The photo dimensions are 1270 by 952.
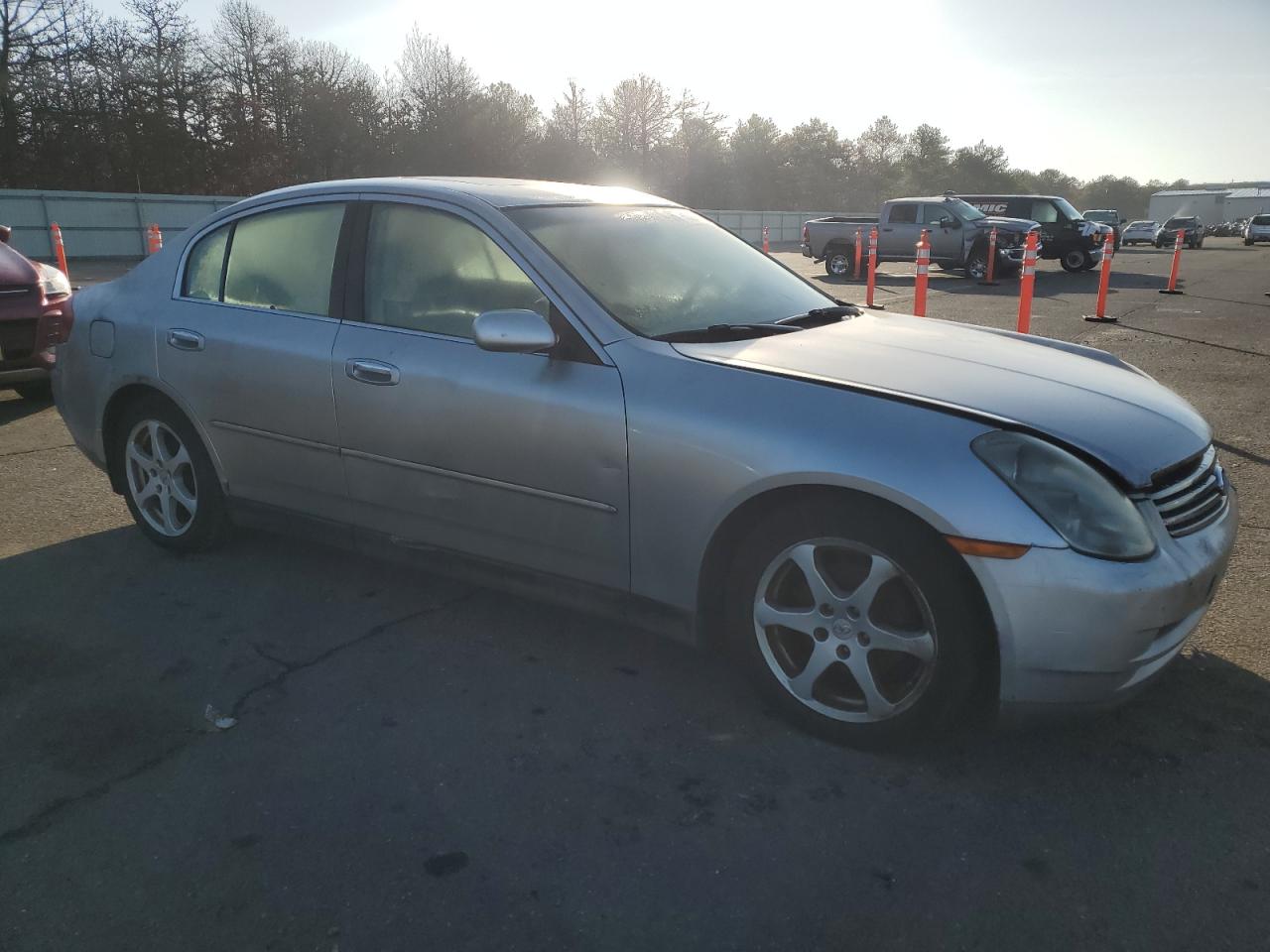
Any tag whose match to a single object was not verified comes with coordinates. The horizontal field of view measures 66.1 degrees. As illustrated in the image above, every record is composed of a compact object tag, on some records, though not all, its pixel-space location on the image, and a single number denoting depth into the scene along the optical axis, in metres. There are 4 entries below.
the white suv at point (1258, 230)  50.06
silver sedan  2.51
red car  7.03
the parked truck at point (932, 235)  21.89
